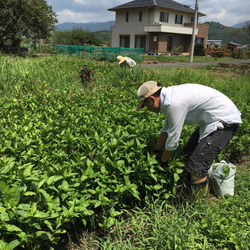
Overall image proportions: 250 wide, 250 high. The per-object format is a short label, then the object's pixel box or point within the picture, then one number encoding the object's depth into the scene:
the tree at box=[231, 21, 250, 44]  32.06
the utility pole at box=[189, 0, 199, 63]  20.41
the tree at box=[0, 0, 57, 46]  17.41
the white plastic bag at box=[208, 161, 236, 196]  2.92
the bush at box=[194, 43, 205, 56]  35.53
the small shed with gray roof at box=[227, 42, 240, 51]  55.14
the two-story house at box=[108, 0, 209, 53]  32.06
